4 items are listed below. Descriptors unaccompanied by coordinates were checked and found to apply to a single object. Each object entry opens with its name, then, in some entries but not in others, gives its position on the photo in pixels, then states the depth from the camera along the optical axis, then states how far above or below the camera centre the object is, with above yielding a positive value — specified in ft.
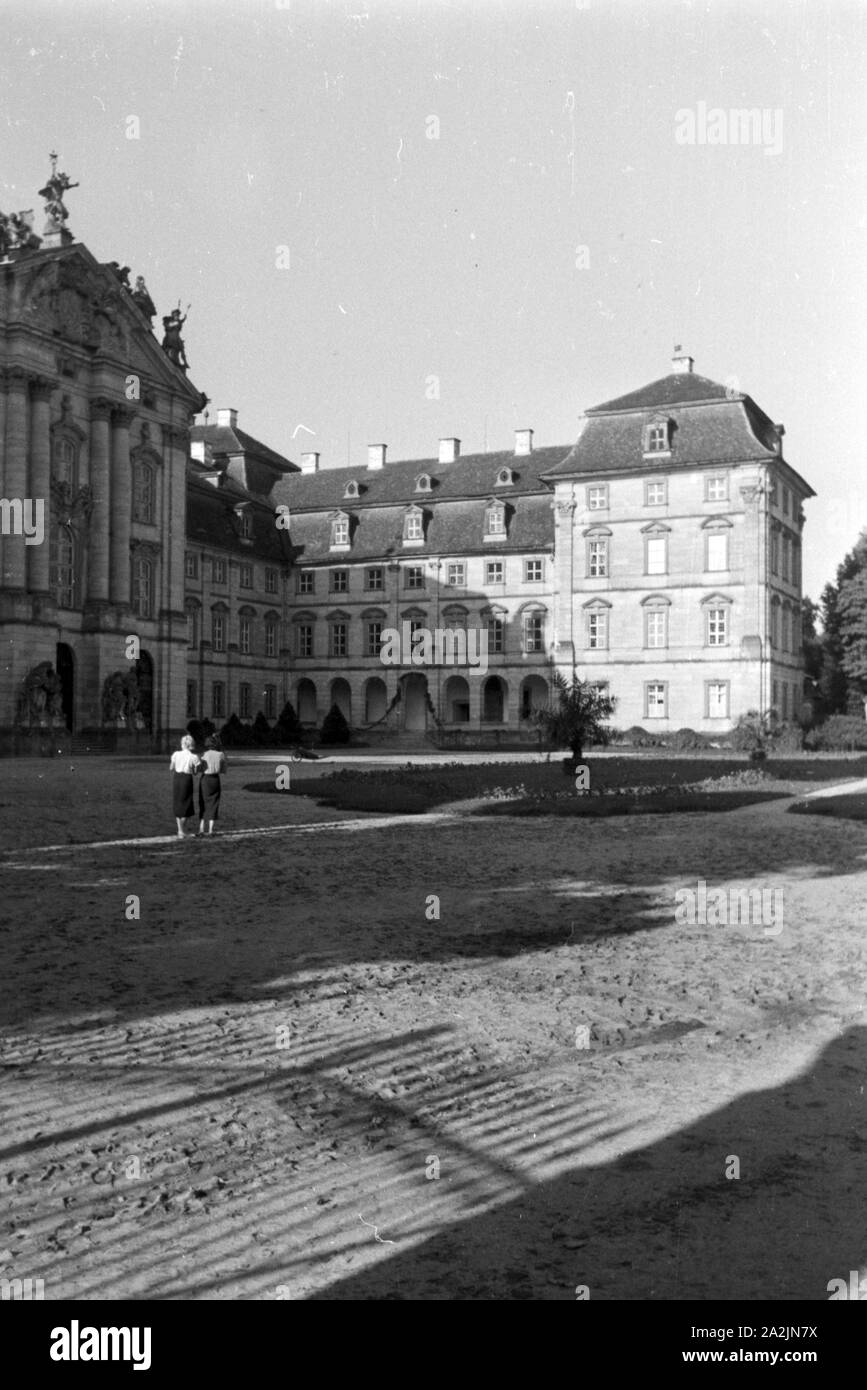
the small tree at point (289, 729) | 217.97 -0.46
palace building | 171.12 +28.73
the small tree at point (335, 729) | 220.84 -0.44
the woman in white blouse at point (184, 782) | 62.80 -2.70
